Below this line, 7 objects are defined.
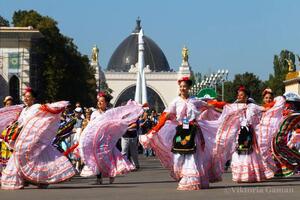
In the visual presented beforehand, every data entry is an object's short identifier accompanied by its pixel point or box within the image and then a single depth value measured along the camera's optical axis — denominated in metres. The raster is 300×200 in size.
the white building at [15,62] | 77.38
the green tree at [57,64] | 71.88
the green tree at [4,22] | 107.07
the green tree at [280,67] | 107.19
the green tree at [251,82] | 104.22
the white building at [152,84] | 169.25
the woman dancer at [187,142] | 13.86
